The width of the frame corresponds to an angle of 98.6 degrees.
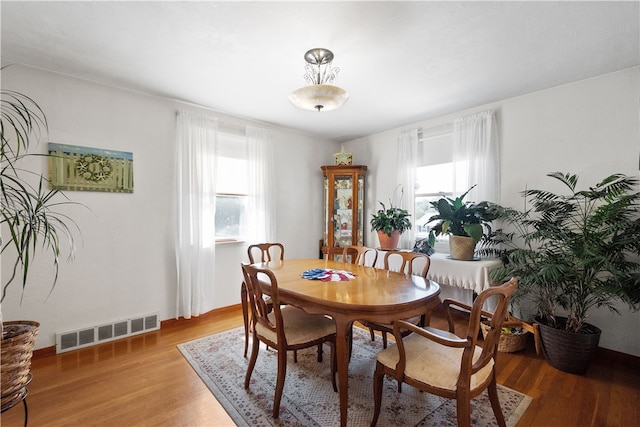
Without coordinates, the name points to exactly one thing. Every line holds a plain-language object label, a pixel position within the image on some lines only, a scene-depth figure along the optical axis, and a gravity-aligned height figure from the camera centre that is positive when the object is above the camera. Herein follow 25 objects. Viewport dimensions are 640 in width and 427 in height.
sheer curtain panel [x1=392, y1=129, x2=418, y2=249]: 3.79 +0.50
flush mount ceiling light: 1.88 +0.81
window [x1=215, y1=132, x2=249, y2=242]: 3.57 +0.28
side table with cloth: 2.67 -0.64
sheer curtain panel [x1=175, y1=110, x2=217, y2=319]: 3.14 -0.03
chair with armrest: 1.31 -0.83
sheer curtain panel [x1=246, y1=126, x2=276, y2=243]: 3.71 +0.29
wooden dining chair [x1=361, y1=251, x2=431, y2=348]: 2.09 -0.65
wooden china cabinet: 4.29 +0.02
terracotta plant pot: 3.54 -0.39
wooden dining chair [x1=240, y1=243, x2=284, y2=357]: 2.37 -0.65
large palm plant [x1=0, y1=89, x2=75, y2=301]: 2.30 +0.26
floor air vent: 2.52 -1.22
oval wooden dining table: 1.57 -0.55
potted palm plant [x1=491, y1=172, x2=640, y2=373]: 2.07 -0.43
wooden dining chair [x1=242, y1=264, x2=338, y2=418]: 1.73 -0.84
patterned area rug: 1.72 -1.31
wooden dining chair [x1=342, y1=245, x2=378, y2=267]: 2.92 -0.47
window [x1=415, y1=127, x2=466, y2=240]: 3.54 +0.48
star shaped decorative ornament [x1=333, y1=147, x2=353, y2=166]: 4.31 +0.81
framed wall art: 2.51 +0.38
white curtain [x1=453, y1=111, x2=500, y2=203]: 3.10 +0.64
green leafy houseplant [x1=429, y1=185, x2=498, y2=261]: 2.86 -0.12
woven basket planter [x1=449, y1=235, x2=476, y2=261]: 2.90 -0.40
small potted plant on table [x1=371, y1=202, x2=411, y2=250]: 3.51 -0.21
